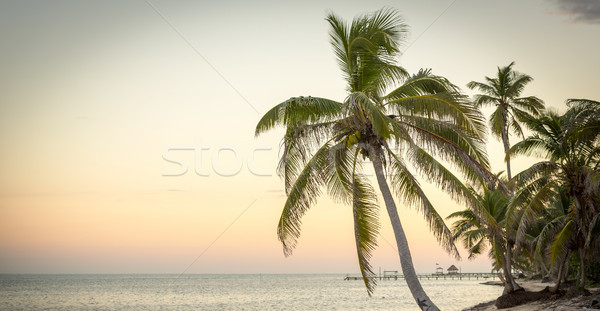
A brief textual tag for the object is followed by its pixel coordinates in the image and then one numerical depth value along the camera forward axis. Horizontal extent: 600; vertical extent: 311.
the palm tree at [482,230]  27.14
